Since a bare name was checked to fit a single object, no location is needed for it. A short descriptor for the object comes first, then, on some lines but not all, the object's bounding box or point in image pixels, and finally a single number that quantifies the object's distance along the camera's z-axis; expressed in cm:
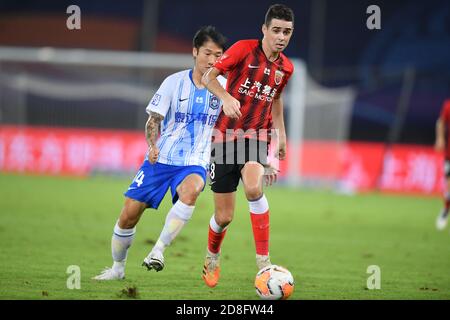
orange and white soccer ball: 1209
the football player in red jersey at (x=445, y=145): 2592
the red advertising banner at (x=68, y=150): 4112
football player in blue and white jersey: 1319
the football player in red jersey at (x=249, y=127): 1301
